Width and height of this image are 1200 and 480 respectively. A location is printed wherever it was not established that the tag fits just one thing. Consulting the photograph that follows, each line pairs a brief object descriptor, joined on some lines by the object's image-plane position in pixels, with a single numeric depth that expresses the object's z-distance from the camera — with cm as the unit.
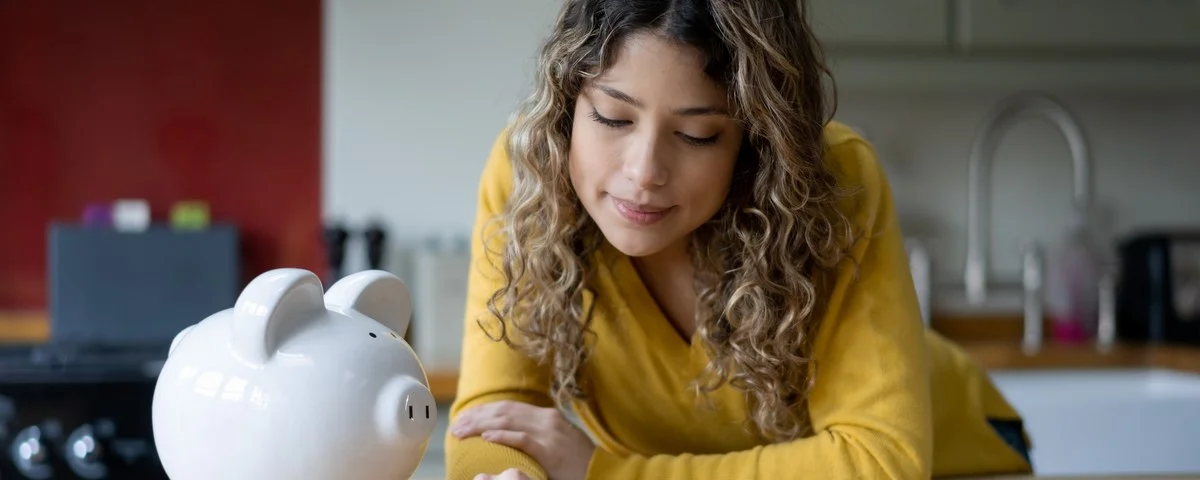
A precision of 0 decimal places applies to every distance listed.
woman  98
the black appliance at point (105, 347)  199
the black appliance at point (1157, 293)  267
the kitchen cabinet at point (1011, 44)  252
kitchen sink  240
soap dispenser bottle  275
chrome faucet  285
